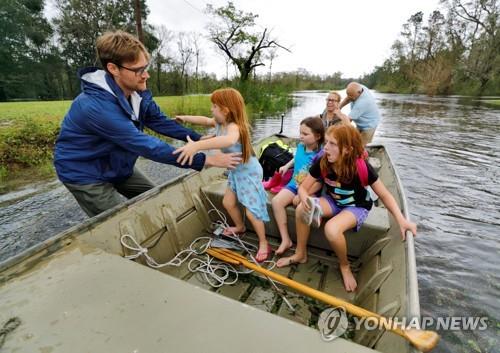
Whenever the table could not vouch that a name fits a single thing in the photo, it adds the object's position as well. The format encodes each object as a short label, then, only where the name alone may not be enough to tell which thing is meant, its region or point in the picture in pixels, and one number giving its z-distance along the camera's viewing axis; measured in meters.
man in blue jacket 1.79
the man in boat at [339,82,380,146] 4.50
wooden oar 1.09
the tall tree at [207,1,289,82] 18.94
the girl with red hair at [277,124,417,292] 1.98
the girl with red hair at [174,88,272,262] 2.17
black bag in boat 3.53
